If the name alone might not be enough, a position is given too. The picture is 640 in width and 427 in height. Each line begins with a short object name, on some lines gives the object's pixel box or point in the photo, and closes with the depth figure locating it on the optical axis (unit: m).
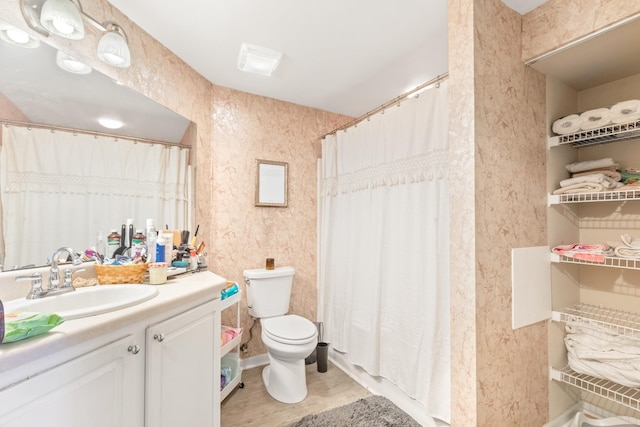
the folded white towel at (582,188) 1.46
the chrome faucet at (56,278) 1.12
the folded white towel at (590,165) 1.54
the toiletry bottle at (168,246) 1.54
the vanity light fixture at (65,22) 1.13
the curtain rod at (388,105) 1.59
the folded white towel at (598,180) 1.47
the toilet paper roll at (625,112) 1.33
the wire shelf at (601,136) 1.38
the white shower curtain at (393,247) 1.66
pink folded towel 1.40
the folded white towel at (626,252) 1.33
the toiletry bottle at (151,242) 1.50
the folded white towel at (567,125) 1.52
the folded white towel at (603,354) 1.31
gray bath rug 1.72
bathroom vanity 0.70
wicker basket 1.32
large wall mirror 1.11
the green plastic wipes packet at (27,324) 0.68
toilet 1.92
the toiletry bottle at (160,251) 1.48
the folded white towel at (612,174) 1.51
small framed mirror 2.52
